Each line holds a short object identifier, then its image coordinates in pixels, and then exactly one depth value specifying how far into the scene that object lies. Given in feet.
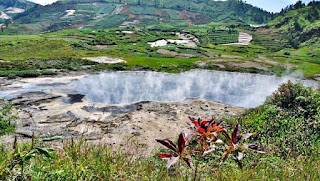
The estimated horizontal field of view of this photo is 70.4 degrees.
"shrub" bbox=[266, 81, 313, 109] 38.06
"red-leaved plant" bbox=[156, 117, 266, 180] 7.20
